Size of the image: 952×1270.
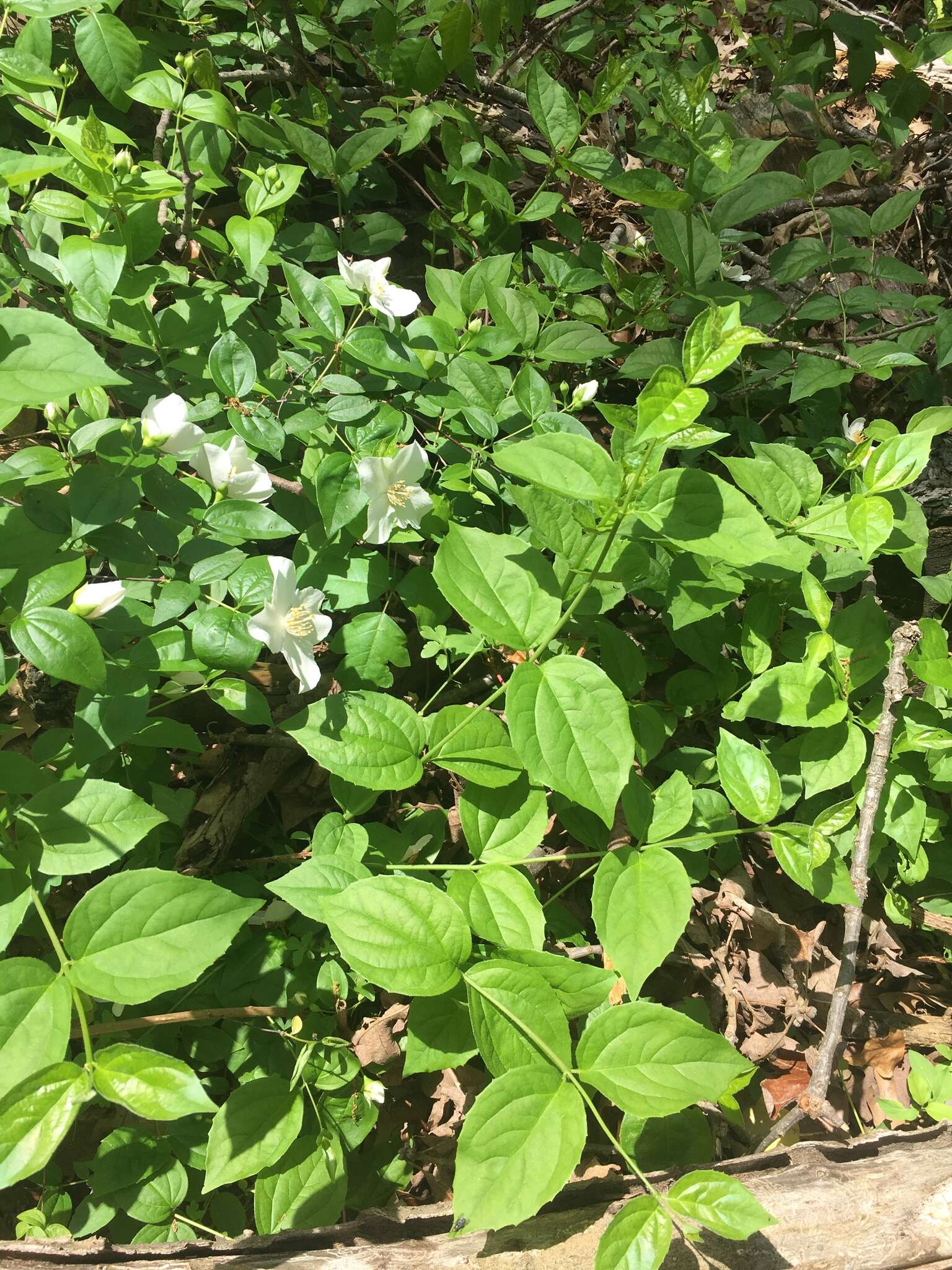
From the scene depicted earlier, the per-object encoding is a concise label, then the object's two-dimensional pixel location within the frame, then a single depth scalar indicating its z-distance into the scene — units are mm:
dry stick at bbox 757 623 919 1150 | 378
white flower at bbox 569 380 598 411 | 426
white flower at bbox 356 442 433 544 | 358
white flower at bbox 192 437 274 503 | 343
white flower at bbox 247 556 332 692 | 326
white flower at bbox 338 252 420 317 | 398
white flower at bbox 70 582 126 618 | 310
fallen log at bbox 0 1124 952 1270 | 323
